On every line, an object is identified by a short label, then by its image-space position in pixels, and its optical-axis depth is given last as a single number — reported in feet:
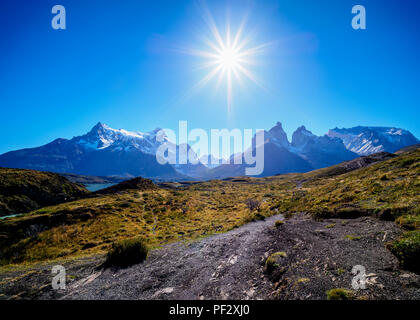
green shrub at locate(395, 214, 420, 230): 34.12
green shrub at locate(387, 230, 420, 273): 24.30
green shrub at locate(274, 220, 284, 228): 65.62
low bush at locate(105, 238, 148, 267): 50.67
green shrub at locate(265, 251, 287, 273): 35.24
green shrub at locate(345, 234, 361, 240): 37.43
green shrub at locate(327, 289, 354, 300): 21.77
